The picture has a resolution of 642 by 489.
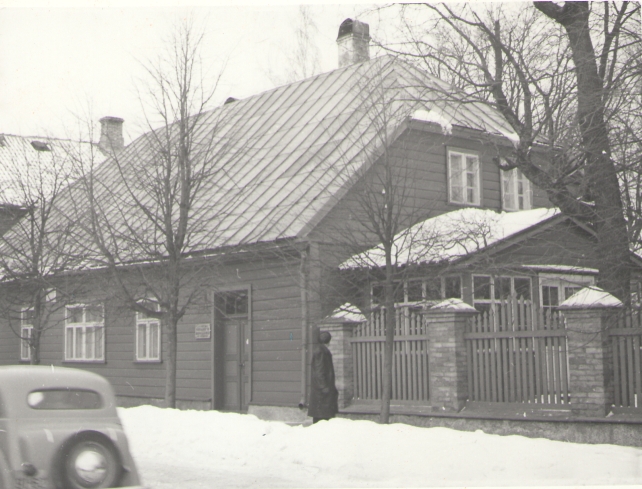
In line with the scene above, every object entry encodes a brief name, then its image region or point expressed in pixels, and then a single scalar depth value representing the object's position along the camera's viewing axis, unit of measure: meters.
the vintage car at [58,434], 6.52
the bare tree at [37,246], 17.95
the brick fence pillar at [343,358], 14.81
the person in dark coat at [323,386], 13.44
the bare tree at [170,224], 14.79
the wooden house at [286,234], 16.03
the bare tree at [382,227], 12.95
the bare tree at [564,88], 10.95
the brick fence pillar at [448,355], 13.01
